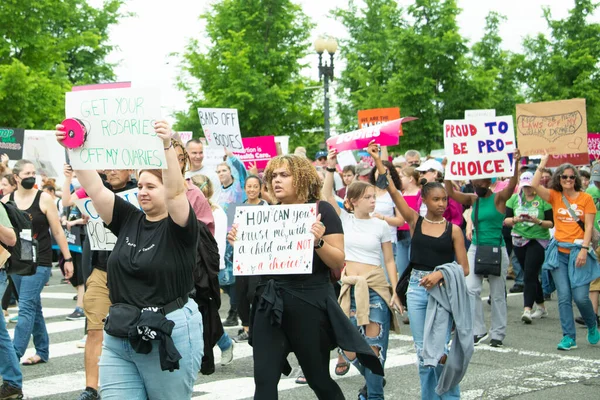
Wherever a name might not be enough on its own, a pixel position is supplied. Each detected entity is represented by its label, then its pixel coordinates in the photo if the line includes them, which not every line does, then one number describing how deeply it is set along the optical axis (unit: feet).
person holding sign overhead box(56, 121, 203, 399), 14.34
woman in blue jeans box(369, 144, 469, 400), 20.52
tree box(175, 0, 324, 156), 113.80
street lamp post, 80.12
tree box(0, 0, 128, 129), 84.38
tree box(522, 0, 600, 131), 118.73
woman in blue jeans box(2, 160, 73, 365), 26.73
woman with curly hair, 16.80
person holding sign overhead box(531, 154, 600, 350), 30.50
